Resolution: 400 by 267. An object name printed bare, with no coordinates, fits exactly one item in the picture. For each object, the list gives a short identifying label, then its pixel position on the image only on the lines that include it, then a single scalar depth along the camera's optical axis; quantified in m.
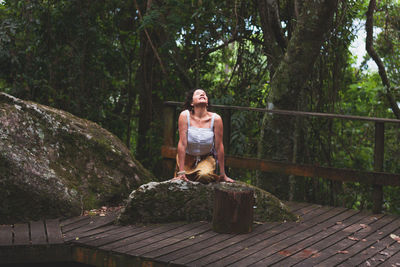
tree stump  4.42
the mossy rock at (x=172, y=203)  4.66
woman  4.91
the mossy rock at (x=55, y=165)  4.62
